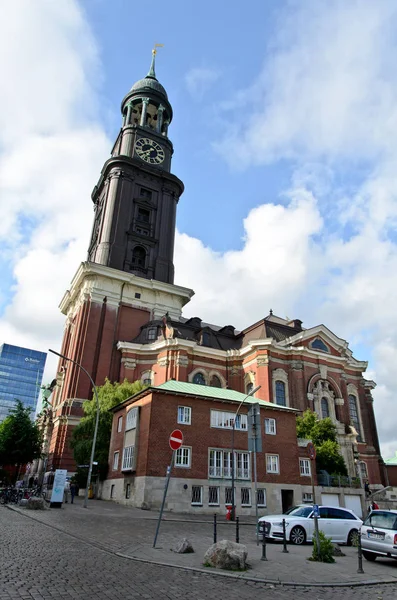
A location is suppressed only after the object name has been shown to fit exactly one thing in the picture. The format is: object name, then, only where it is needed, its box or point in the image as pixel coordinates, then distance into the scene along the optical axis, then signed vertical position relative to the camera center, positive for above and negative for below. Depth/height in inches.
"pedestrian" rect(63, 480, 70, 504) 1102.7 +27.3
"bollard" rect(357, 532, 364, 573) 418.9 -39.2
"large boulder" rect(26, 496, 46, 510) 865.5 -0.3
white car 605.3 -13.3
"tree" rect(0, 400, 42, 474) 1689.3 +216.0
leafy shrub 461.7 -36.2
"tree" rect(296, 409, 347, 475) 1434.5 +235.6
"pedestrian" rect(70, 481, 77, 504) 1102.4 +40.3
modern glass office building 6432.1 +1758.2
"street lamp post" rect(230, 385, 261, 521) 862.8 -3.9
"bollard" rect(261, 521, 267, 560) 438.3 -35.3
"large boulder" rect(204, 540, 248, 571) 381.2 -36.3
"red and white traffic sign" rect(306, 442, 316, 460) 557.9 +73.7
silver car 477.7 -18.8
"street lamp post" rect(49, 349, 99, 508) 1015.1 +98.7
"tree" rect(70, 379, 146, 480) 1293.1 +222.0
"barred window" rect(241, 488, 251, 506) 1041.5 +31.7
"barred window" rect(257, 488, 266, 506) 1053.9 +32.5
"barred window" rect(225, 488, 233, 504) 1020.5 +30.8
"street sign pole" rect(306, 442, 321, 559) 462.2 -0.2
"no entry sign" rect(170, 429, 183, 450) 503.5 +72.6
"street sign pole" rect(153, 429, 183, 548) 503.5 +72.6
